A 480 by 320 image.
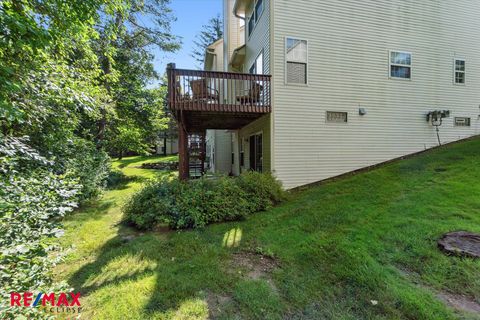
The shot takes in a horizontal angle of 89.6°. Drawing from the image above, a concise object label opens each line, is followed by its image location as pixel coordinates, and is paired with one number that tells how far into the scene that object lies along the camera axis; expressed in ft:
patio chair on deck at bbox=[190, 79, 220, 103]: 22.95
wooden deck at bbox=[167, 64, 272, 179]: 22.30
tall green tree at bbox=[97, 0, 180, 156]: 41.73
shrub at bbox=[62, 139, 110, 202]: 25.14
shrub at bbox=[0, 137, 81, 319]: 7.11
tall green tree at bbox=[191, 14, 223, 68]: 95.27
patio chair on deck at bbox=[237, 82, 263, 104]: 25.28
